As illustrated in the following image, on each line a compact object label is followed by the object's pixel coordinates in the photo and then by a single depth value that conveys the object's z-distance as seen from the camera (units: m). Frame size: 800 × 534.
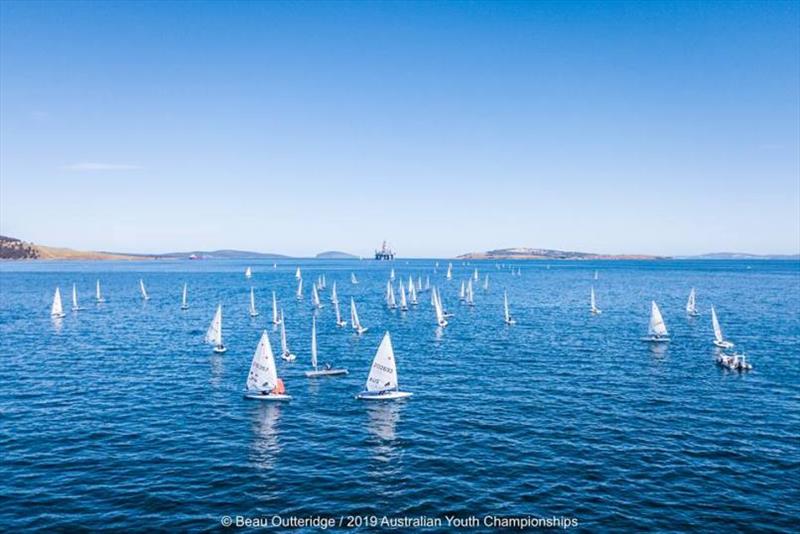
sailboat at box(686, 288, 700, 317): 136.62
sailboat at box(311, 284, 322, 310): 160.00
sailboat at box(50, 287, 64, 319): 131.62
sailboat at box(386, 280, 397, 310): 163.50
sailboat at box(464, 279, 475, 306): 170.38
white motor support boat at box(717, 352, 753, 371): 76.69
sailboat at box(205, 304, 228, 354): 91.94
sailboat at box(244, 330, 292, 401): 62.53
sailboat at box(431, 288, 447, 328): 124.76
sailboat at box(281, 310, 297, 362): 84.56
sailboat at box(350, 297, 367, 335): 112.38
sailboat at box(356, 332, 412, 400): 62.34
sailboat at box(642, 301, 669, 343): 99.75
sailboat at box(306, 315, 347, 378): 74.31
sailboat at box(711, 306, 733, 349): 92.19
